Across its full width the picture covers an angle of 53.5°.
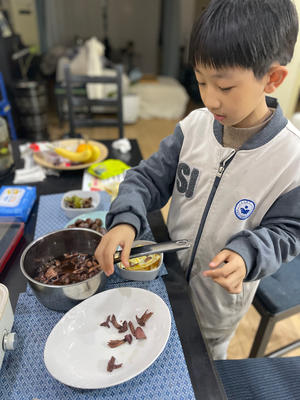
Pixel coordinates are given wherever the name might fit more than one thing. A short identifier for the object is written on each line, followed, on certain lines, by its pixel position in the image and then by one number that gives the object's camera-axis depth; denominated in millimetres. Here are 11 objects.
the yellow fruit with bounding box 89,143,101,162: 1292
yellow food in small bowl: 725
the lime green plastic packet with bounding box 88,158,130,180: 1189
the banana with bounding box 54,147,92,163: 1232
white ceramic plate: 520
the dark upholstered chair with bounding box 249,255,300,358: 982
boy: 521
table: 529
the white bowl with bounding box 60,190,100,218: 946
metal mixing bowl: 602
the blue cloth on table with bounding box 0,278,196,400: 507
